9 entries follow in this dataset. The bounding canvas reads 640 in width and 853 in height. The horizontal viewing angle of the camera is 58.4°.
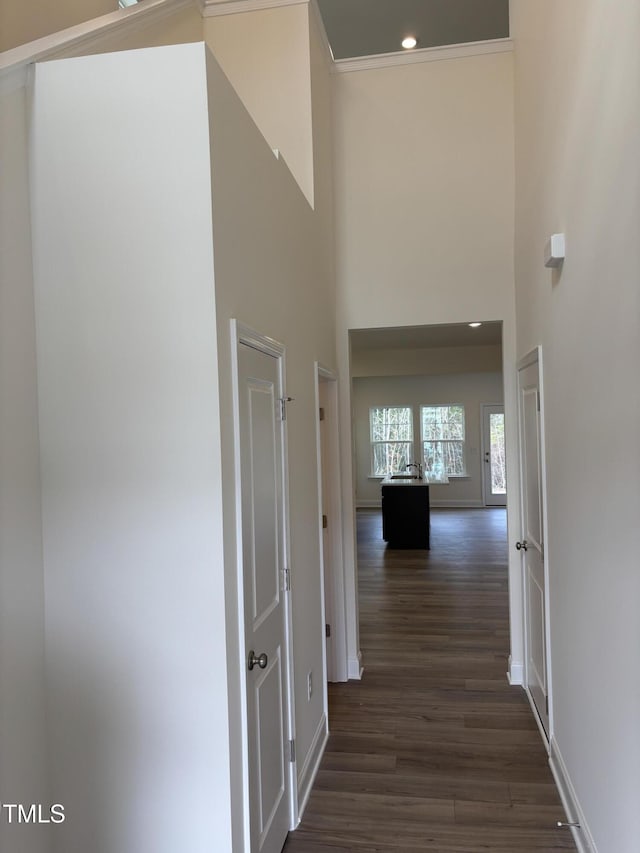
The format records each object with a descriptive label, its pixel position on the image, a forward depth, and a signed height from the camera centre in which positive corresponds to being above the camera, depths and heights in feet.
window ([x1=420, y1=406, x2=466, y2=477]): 38.45 -0.40
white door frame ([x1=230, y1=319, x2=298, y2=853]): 6.03 -0.30
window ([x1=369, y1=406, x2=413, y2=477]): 38.99 -0.20
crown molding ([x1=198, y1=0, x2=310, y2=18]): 10.70 +8.31
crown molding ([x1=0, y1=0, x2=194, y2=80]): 5.70 +5.18
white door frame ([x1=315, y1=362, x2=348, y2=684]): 12.85 -2.54
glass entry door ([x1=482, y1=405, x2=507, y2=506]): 37.93 -1.41
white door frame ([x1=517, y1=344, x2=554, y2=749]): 9.78 -1.68
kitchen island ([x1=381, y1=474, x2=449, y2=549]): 26.48 -3.67
